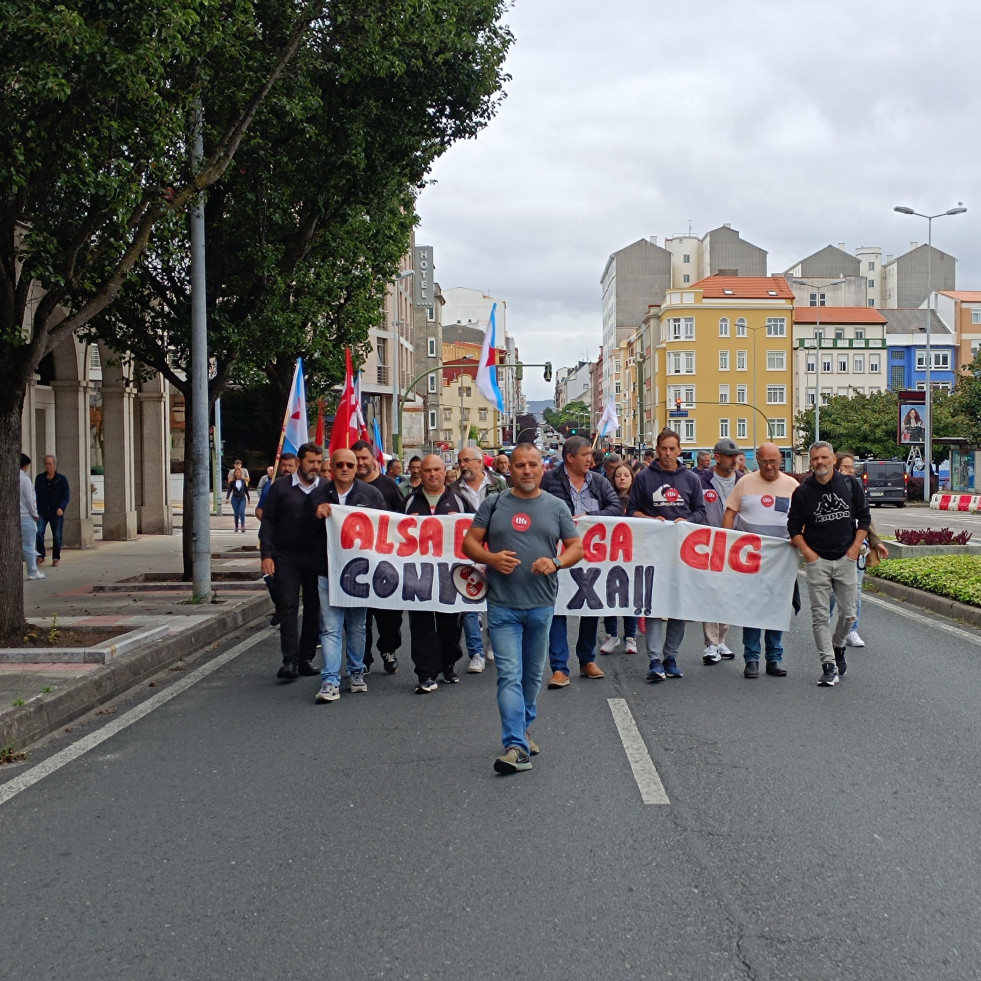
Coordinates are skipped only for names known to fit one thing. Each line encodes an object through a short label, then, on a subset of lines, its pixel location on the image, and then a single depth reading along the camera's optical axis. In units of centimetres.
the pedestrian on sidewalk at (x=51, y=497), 2002
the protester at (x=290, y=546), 964
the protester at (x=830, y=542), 926
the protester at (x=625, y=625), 1098
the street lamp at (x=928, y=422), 5008
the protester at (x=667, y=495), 986
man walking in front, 659
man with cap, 1046
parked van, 4916
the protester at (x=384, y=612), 998
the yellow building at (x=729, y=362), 9662
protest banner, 959
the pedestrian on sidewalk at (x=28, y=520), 1745
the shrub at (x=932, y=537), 1927
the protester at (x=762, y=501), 1016
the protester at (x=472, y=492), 1026
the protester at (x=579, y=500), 927
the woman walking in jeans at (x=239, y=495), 3114
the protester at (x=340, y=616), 890
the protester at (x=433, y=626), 927
